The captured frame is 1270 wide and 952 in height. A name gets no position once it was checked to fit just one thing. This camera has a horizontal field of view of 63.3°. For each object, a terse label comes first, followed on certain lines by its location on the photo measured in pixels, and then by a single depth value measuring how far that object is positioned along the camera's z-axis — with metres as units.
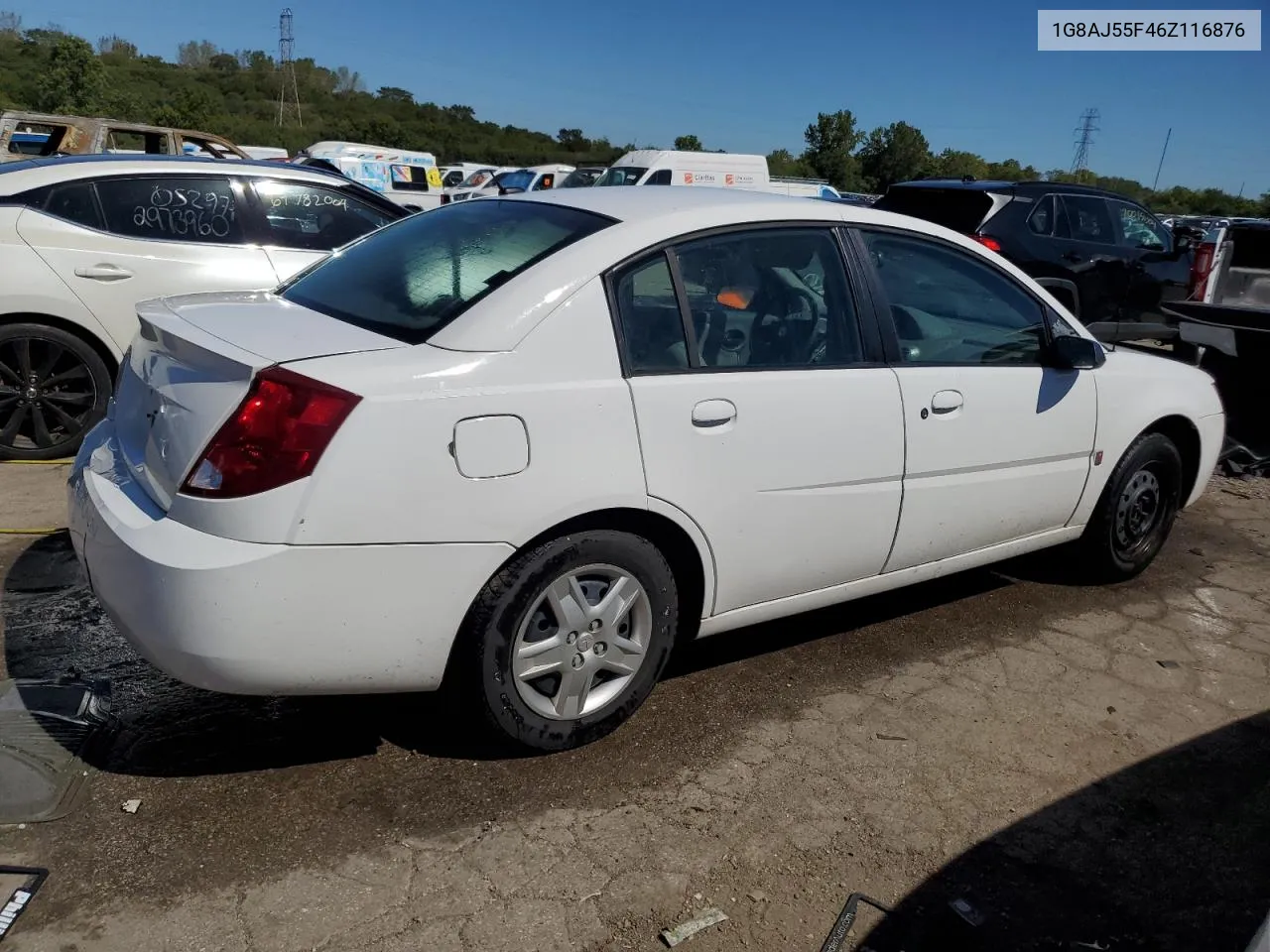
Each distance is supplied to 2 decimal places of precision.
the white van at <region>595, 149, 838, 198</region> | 20.11
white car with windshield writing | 5.34
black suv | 9.51
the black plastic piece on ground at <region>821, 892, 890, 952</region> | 2.35
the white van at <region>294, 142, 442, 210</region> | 24.48
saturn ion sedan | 2.48
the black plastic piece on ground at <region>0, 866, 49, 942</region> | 2.25
